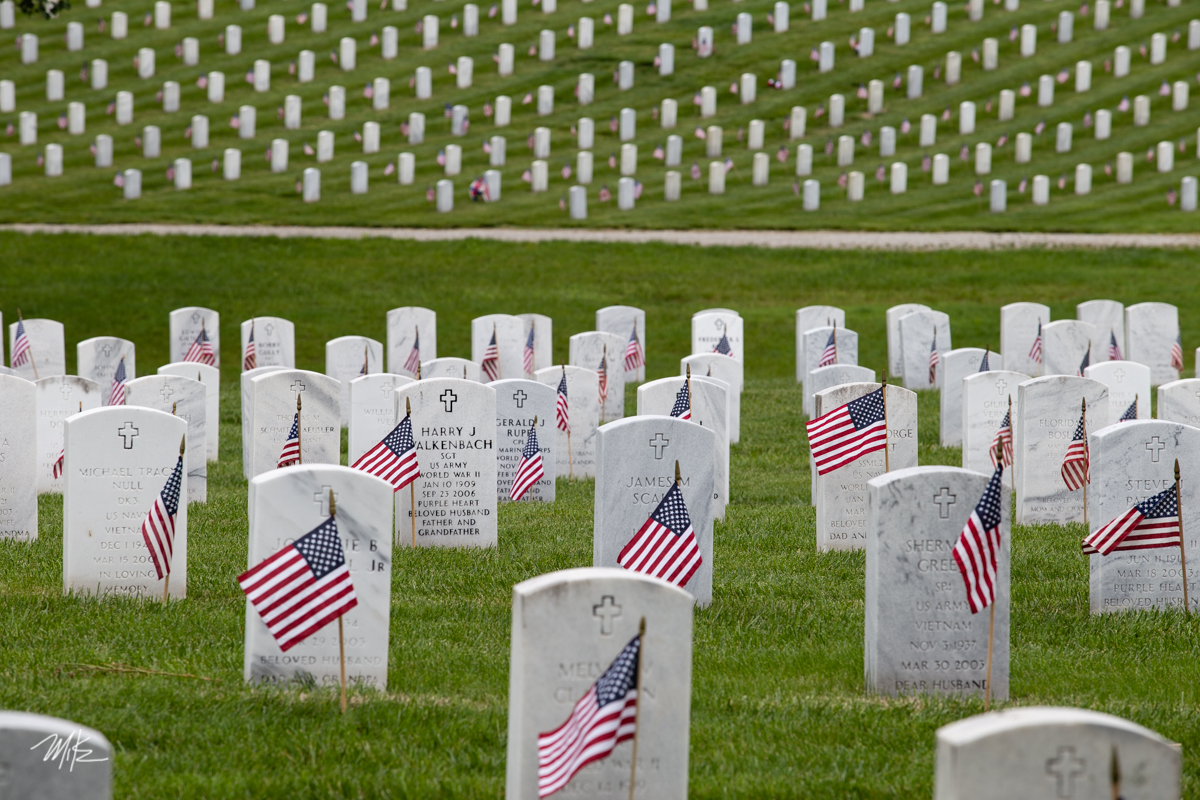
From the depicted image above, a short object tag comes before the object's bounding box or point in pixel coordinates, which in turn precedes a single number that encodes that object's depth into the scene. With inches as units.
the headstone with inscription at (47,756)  152.9
